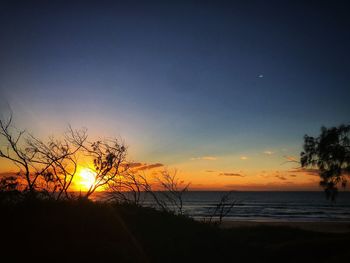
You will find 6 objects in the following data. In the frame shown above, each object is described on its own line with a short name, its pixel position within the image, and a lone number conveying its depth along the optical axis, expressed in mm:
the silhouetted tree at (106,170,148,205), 14008
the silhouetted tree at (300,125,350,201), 20191
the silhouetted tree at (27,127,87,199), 13475
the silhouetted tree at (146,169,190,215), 16678
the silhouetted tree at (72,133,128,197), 15180
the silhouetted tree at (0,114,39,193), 12091
